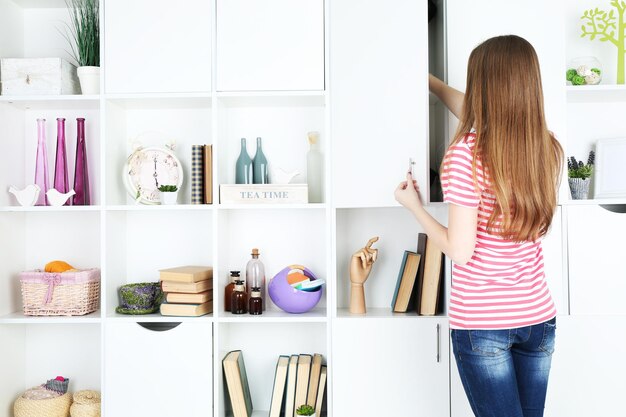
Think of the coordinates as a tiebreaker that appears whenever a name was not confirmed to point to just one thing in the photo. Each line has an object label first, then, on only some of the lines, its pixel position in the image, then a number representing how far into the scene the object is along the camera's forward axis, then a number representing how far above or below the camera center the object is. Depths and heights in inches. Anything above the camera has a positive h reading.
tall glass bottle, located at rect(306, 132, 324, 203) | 99.3 +6.8
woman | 60.3 -1.5
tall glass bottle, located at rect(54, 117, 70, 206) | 99.0 +7.8
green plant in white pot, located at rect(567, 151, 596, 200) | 92.5 +4.9
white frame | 93.5 +6.5
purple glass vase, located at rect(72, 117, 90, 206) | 99.4 +6.6
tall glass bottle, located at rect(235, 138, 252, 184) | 99.2 +7.1
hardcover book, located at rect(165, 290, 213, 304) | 93.0 -14.0
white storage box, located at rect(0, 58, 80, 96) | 95.7 +22.1
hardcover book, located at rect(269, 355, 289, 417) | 94.0 -29.3
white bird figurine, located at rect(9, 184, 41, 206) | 96.5 +2.6
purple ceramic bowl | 93.7 -13.9
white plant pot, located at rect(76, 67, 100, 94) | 95.8 +21.7
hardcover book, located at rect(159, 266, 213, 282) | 92.4 -10.3
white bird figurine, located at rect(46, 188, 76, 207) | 96.7 +2.2
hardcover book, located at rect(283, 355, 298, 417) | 94.0 -29.4
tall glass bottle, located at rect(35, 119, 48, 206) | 99.4 +7.3
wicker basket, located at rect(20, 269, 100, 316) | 95.0 -13.6
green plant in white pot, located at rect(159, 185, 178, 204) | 96.2 +2.7
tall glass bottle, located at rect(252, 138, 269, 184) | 99.9 +7.4
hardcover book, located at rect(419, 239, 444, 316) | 91.0 -11.2
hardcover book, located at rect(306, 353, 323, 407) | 94.6 -28.2
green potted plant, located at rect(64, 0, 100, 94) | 96.1 +27.6
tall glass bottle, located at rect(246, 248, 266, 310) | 98.3 -10.8
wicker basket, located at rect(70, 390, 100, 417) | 95.2 -32.0
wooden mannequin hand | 93.4 -8.6
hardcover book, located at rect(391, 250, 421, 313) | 92.9 -11.5
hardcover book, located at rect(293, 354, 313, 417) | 94.1 -28.2
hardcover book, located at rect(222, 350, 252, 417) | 93.7 -28.5
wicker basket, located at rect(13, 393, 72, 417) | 95.0 -32.2
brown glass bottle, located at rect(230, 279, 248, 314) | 95.0 -14.6
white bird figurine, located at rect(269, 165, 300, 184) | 97.6 +5.8
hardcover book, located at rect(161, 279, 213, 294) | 92.9 -12.2
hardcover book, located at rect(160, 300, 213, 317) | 92.7 -15.8
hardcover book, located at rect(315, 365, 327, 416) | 93.6 -29.6
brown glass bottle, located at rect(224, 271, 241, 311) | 97.6 -13.7
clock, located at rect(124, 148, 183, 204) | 98.4 +6.5
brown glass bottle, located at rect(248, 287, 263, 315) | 94.8 -15.0
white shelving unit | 87.6 +1.1
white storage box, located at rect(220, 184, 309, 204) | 93.5 +2.6
